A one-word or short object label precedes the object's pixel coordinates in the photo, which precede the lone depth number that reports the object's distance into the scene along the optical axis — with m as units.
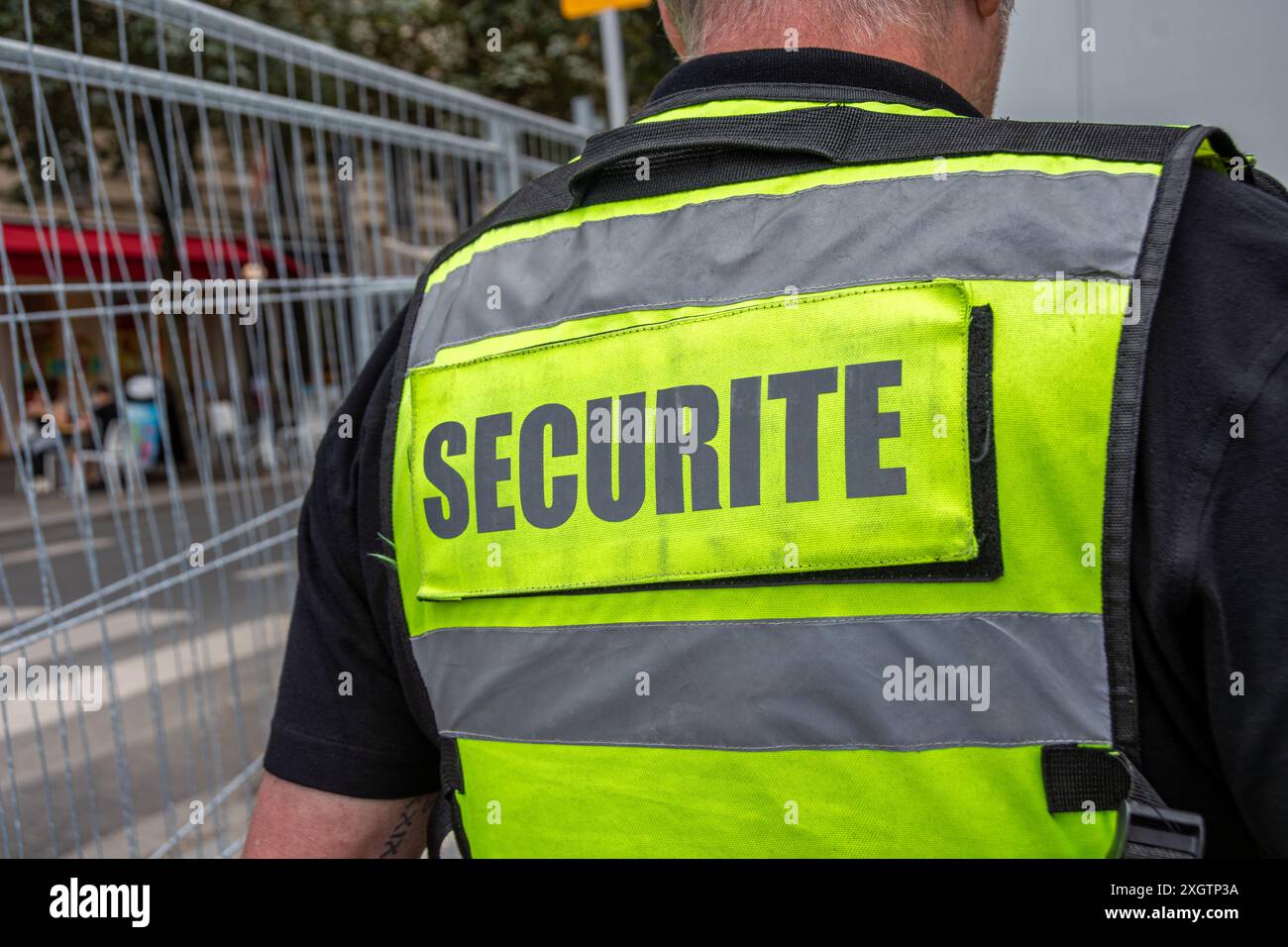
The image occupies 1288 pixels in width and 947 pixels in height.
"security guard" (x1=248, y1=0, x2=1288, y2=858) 0.97
